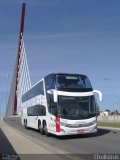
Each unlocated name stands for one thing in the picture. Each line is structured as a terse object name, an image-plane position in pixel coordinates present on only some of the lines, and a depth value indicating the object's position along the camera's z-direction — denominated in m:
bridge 4.99
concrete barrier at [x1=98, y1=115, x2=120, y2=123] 26.24
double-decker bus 8.02
